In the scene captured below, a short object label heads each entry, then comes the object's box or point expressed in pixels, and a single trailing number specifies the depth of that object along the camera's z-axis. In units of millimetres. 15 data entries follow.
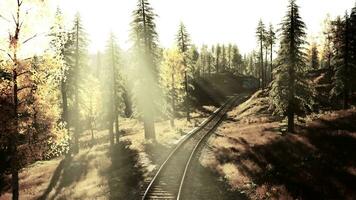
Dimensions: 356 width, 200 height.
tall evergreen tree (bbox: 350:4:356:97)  51141
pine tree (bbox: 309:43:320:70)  111750
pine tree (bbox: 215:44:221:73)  155200
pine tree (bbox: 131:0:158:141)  38594
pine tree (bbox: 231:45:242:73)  166625
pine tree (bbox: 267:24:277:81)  89125
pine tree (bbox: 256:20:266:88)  84694
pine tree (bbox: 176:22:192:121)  59969
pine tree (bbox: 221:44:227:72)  160125
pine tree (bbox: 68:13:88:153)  40906
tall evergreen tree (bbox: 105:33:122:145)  41688
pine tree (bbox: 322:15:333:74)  90338
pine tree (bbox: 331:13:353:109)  51188
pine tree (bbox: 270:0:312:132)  38531
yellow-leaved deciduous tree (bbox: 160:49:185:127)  59125
